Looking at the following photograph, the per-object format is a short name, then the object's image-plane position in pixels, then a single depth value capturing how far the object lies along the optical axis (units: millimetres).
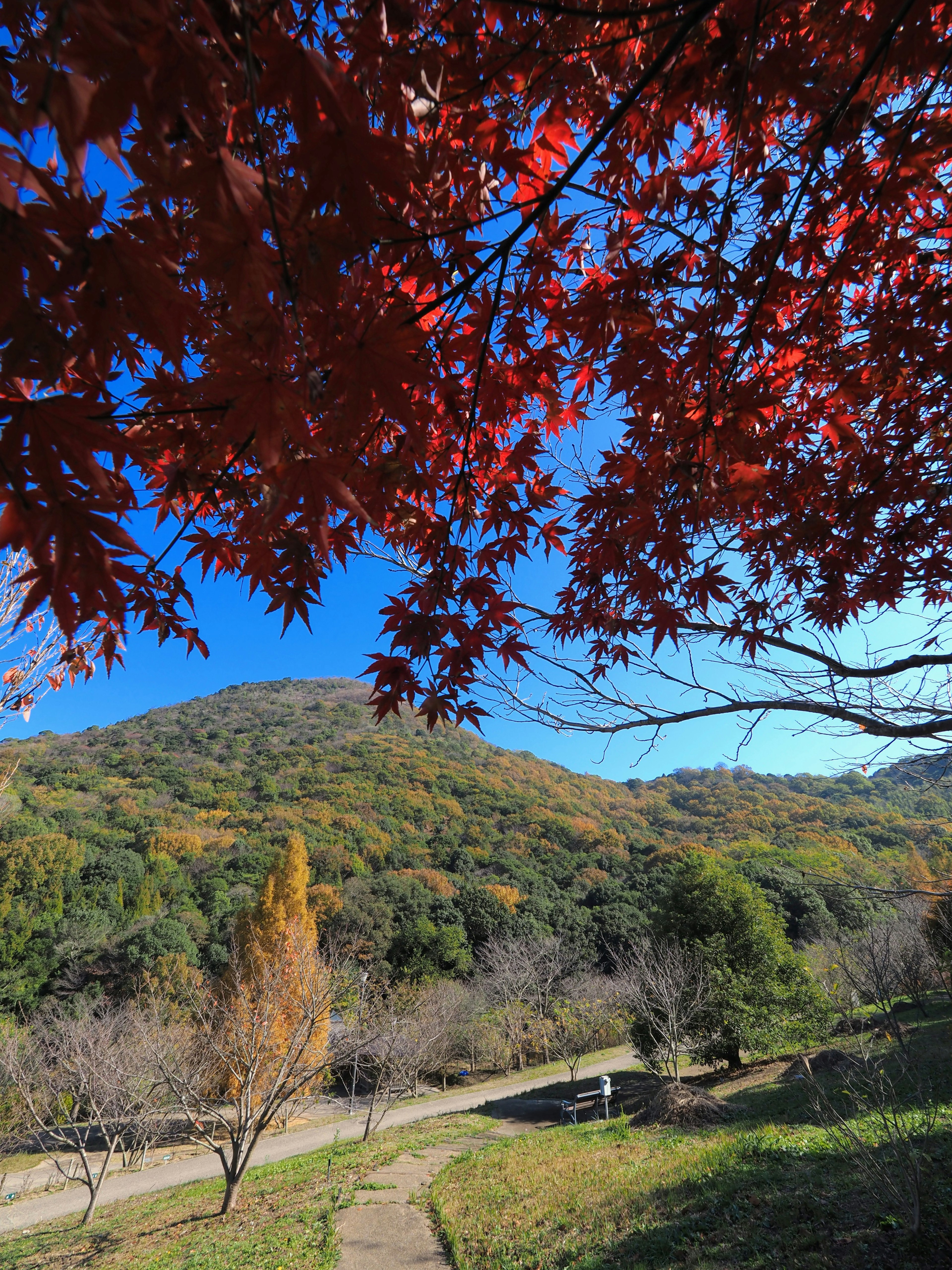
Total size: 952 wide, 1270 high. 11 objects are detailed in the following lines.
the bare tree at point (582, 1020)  16047
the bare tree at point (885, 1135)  3867
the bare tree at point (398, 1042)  12102
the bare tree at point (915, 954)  8109
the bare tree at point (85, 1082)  9375
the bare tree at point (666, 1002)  11602
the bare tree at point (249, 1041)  7348
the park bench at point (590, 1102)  10227
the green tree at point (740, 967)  12219
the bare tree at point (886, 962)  5434
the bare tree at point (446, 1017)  16844
